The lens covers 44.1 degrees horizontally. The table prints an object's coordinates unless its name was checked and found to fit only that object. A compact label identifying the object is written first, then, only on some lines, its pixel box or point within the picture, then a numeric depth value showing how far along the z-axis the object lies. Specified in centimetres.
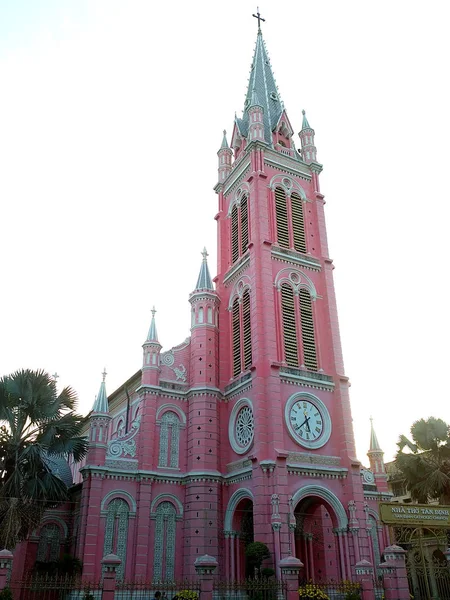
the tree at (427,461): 3062
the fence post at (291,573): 1904
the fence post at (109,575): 1703
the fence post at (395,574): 2088
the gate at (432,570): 2280
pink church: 2748
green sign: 2331
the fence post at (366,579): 2130
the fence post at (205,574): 1798
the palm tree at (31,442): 2292
